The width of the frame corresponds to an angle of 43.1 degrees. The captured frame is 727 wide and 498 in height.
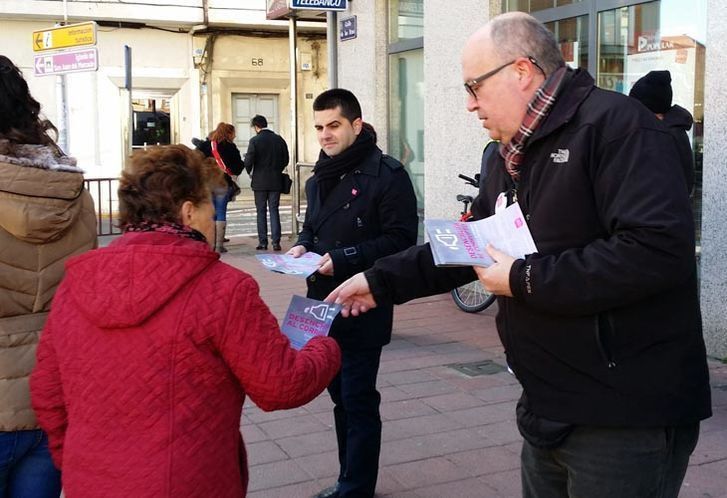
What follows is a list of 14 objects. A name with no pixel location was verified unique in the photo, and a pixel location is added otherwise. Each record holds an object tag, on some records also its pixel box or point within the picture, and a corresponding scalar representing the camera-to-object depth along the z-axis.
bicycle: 8.48
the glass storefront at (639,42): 6.94
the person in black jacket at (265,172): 13.62
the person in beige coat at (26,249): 2.68
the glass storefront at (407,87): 10.62
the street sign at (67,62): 12.66
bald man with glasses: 2.04
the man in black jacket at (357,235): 3.98
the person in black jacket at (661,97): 5.98
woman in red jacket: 2.24
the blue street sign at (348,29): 11.41
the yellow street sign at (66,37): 12.73
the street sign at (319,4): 10.77
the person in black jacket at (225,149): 13.74
